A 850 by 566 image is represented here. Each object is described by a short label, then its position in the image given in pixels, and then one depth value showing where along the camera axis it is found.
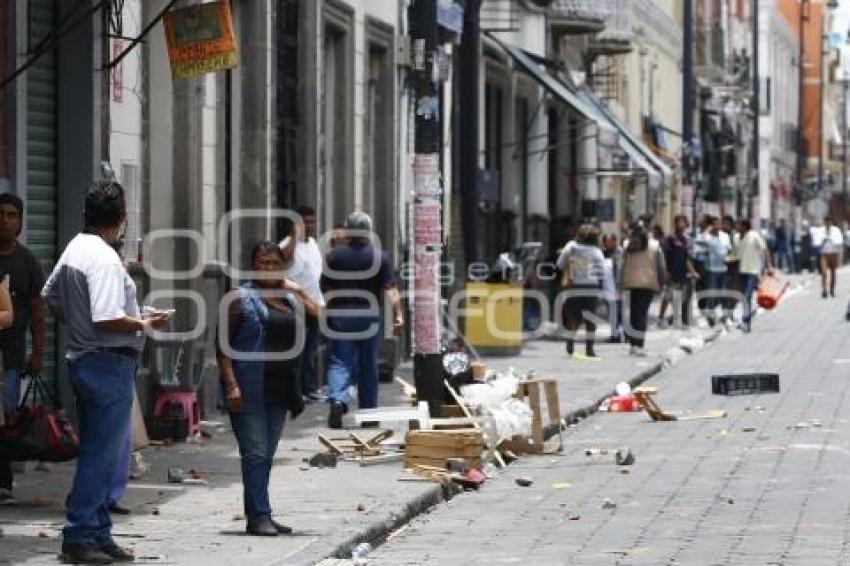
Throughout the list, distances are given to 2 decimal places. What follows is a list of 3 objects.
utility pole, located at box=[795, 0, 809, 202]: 94.12
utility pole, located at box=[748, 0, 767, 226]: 65.19
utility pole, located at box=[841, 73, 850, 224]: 113.06
